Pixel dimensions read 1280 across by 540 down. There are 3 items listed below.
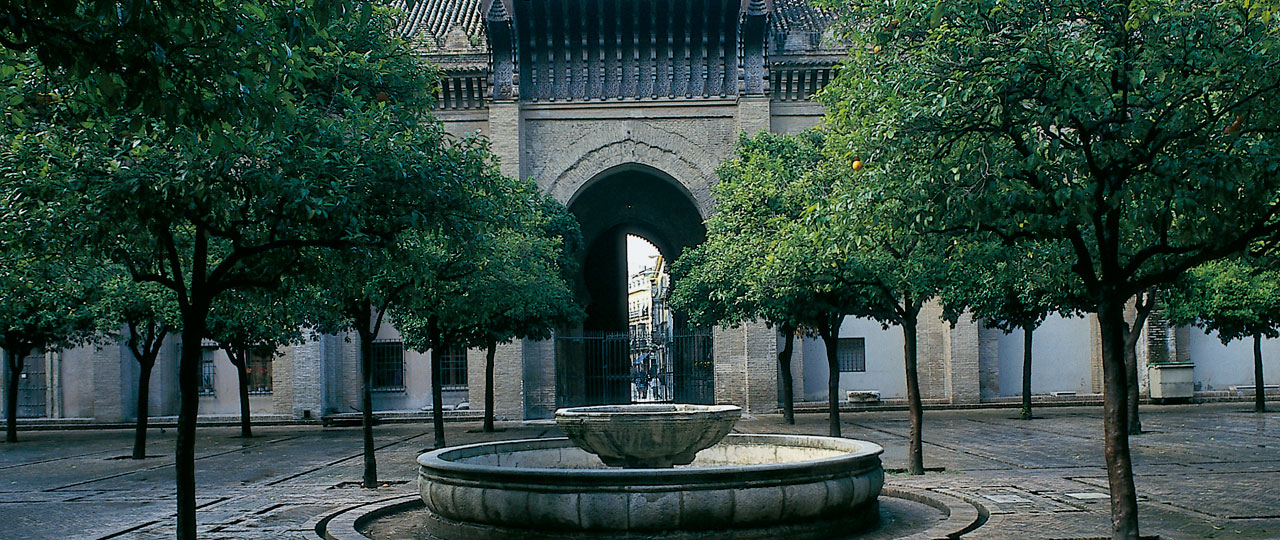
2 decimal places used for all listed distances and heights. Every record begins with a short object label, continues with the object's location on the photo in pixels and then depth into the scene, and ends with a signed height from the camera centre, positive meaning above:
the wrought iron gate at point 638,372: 31.23 -1.14
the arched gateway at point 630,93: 28.12 +6.02
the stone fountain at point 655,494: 8.12 -1.22
